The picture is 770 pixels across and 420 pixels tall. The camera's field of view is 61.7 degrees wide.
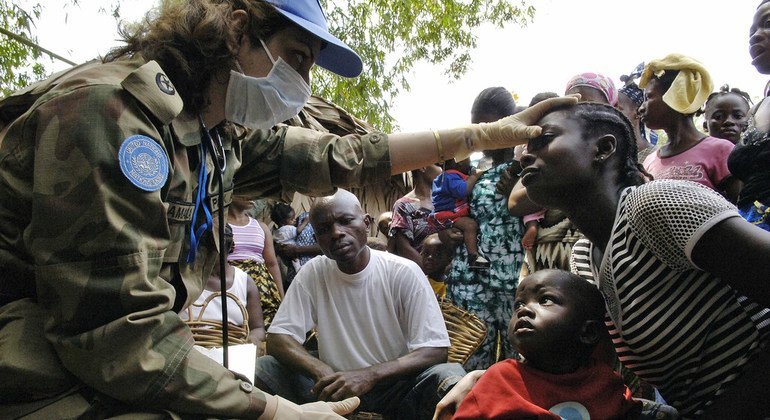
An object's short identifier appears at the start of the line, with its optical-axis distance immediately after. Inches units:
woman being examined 67.8
